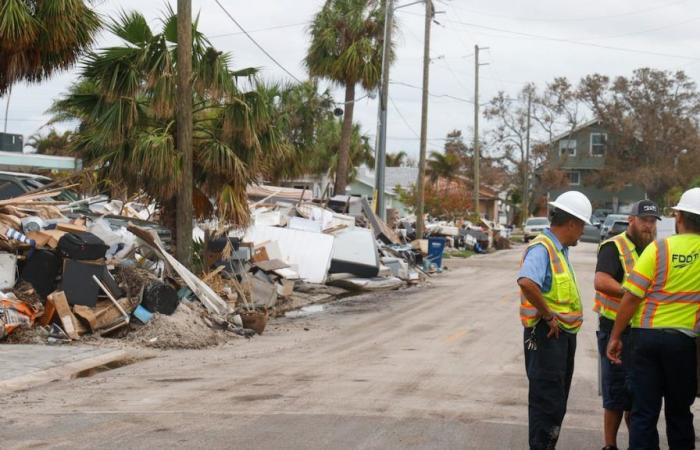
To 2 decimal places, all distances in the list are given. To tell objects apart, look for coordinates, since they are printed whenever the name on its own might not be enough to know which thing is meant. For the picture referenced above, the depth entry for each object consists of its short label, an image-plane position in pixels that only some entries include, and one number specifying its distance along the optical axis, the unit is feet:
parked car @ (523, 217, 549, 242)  191.01
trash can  107.55
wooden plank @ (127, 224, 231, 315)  53.06
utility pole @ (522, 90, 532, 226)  238.64
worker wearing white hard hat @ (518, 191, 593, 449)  20.70
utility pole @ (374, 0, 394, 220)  112.68
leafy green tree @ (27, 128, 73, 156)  189.98
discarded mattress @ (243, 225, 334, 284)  76.13
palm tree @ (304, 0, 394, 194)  118.01
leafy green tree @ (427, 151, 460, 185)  246.68
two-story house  250.16
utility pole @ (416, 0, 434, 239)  127.03
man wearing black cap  24.03
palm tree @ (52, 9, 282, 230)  56.65
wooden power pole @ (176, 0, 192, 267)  56.85
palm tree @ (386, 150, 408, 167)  309.42
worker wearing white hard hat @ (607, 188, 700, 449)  20.45
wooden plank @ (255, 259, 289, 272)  64.90
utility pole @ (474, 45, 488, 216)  186.80
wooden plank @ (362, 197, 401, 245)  105.60
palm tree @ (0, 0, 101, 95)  49.60
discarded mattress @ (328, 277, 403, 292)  79.71
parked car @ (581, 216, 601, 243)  185.96
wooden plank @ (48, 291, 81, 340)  45.55
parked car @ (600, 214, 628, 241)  143.29
